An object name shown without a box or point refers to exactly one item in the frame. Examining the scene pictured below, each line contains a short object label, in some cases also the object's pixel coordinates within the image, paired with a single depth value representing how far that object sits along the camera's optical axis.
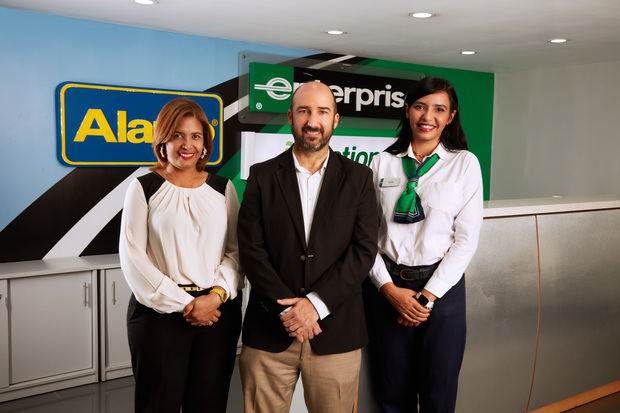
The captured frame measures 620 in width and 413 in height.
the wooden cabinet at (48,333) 3.77
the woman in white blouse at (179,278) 1.98
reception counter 2.91
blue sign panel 4.32
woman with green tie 2.16
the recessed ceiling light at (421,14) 4.02
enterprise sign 5.38
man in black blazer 1.97
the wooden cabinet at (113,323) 4.08
